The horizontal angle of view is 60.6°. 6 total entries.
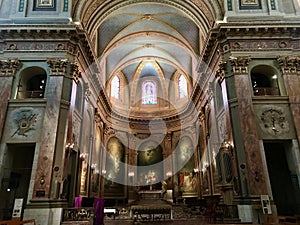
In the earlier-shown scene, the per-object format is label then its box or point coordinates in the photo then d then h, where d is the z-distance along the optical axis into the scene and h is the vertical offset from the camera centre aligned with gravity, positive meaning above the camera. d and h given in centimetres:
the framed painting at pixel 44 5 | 1471 +1082
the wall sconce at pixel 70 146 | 1248 +274
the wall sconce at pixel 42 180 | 1129 +101
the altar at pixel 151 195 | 1995 +58
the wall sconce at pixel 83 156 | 1534 +275
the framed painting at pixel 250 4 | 1500 +1089
